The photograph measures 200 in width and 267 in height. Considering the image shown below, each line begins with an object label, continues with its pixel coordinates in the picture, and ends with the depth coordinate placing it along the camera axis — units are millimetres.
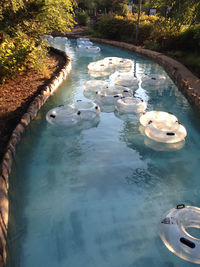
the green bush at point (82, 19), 28288
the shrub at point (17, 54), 7156
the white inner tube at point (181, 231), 2859
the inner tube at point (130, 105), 6715
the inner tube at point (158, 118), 5773
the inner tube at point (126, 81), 9242
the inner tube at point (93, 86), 8649
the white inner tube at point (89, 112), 6375
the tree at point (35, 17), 7857
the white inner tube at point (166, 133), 5225
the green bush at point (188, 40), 12367
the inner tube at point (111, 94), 7352
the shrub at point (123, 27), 16436
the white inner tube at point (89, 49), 15328
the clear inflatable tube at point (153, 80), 9080
